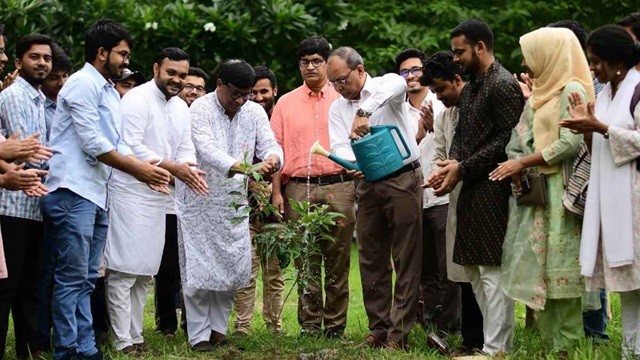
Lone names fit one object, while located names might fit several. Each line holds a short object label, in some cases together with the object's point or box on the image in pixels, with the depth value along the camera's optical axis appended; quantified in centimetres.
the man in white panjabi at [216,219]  794
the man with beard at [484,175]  705
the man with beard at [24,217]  720
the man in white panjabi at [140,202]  766
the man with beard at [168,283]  854
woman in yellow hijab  670
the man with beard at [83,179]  700
